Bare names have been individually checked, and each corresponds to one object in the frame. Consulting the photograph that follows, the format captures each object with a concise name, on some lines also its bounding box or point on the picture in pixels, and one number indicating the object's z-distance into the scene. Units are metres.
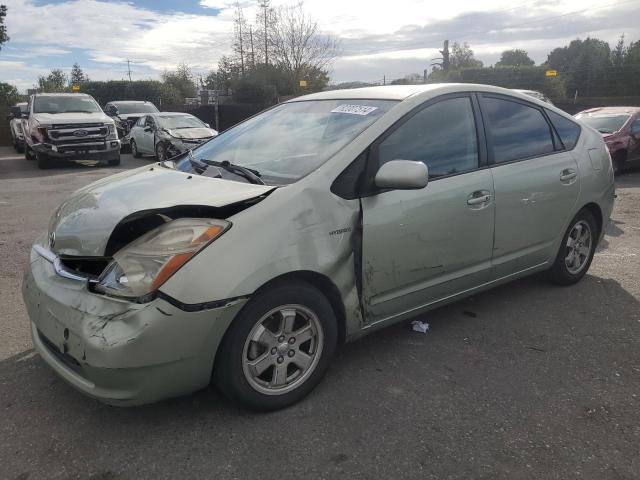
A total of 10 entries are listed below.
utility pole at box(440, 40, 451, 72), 32.69
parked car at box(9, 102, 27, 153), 19.73
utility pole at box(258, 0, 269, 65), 33.86
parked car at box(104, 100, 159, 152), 19.89
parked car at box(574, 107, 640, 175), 11.12
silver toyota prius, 2.46
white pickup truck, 13.72
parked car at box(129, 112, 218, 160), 14.45
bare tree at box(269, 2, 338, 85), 33.66
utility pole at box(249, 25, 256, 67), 34.56
